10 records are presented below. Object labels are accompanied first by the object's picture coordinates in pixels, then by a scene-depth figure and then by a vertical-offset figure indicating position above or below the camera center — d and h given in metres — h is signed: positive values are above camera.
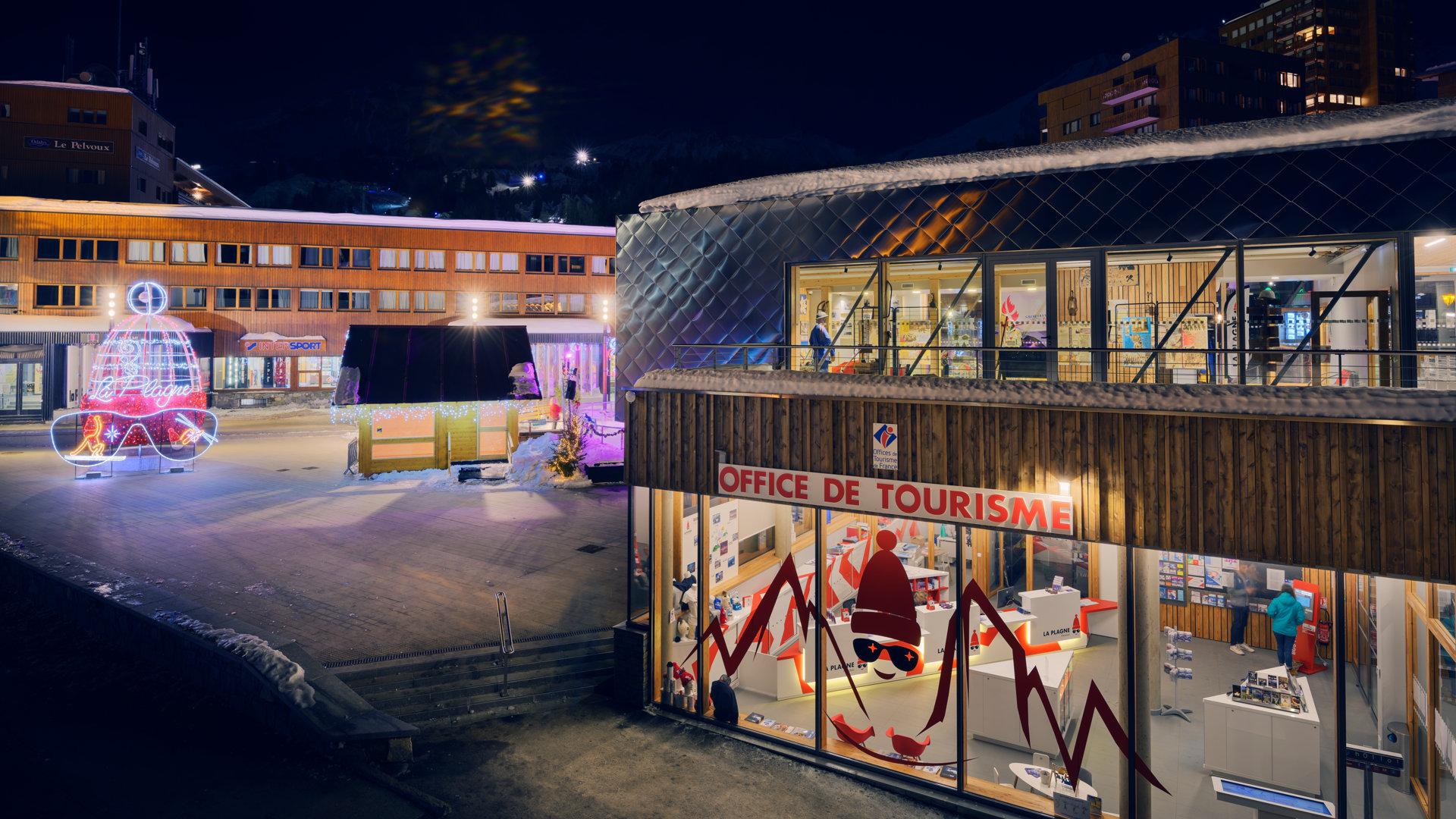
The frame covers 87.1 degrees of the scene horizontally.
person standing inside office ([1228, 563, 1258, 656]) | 12.59 -3.22
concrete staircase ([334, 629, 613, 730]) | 10.56 -3.79
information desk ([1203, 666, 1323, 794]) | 8.98 -3.94
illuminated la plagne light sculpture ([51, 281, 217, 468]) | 23.02 +0.44
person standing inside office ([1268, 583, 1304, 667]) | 11.33 -3.02
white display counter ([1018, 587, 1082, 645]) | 12.95 -3.37
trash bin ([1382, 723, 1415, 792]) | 8.54 -3.76
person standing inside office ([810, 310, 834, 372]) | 11.18 +1.25
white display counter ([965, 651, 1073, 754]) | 9.87 -3.81
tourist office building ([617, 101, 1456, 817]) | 7.35 -0.66
